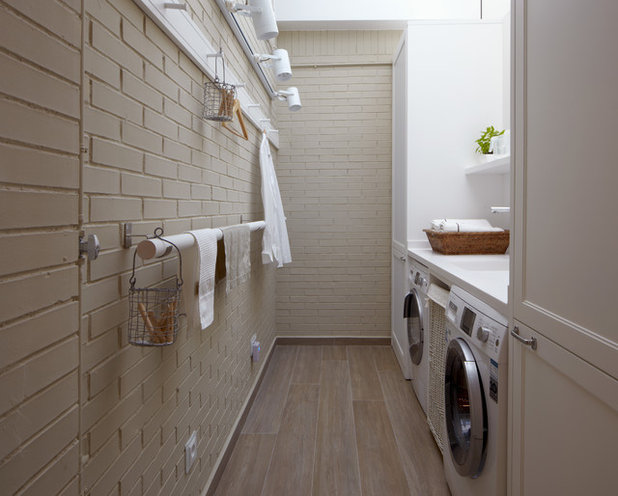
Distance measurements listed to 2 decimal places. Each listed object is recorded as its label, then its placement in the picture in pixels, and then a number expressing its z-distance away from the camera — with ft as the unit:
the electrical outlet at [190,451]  4.94
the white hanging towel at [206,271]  3.97
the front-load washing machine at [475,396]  4.22
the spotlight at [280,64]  7.93
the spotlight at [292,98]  9.58
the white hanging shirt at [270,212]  8.48
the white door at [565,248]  2.62
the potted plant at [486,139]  9.25
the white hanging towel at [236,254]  5.29
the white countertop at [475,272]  4.69
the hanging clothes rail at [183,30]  3.87
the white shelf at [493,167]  8.00
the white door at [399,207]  10.11
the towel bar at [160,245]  3.18
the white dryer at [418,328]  7.83
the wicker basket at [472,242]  8.46
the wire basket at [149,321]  3.39
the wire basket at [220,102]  5.16
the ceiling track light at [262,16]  5.38
